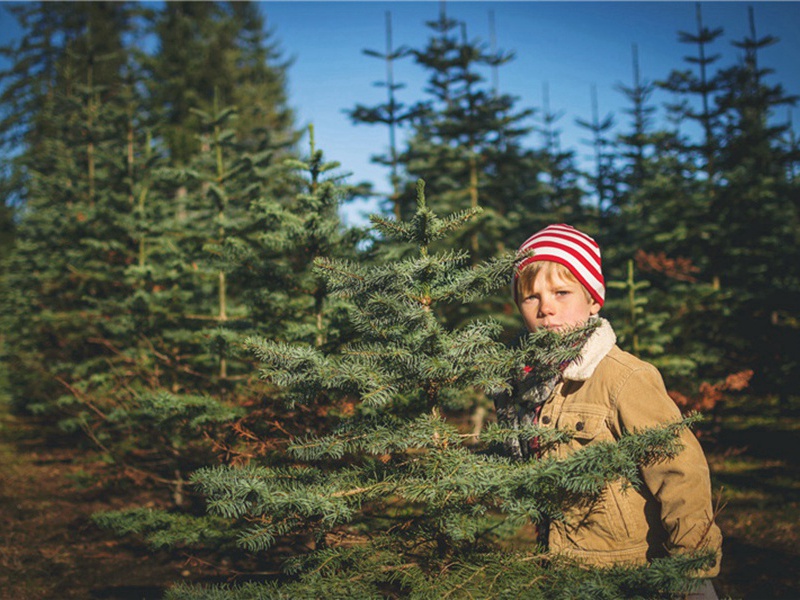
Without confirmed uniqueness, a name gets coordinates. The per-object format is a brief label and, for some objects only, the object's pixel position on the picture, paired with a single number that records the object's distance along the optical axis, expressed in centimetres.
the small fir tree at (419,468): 170
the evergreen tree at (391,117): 1138
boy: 184
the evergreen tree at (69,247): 884
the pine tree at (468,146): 1116
